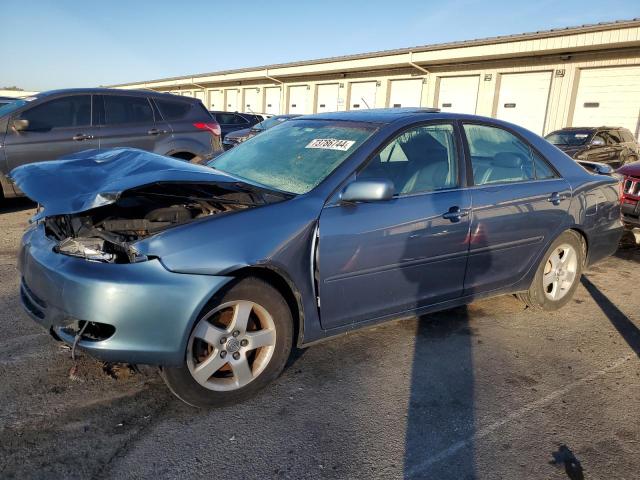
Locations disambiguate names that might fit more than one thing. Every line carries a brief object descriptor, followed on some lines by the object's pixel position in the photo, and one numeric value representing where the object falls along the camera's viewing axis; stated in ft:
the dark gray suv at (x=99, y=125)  21.54
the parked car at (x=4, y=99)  37.20
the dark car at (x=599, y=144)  35.99
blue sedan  7.75
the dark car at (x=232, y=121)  50.78
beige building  47.15
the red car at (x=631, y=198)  19.83
